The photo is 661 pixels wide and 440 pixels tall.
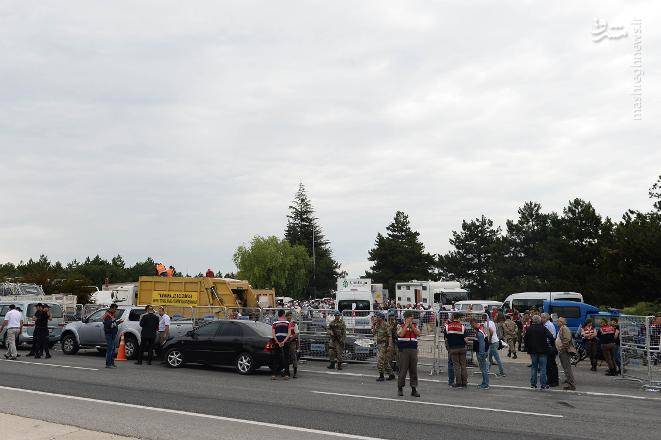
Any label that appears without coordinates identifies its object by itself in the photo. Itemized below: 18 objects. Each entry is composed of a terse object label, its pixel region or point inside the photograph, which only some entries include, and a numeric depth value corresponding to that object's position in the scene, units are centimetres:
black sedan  1736
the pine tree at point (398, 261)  9875
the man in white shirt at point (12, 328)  1977
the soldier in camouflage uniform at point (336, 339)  1934
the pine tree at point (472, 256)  9000
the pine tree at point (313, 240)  11569
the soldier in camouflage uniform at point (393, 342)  1702
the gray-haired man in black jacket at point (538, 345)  1522
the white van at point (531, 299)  3956
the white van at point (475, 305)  4059
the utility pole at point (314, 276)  10835
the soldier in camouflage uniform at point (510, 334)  2430
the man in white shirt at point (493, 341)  1812
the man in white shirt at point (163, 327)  2036
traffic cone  2073
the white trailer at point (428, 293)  5109
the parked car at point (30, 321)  2342
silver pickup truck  2098
